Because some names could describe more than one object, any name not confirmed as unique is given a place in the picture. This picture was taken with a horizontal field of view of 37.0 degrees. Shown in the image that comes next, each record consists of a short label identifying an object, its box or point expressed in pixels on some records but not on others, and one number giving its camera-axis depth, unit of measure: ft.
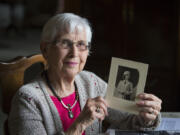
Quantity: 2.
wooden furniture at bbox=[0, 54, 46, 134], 4.13
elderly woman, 3.49
